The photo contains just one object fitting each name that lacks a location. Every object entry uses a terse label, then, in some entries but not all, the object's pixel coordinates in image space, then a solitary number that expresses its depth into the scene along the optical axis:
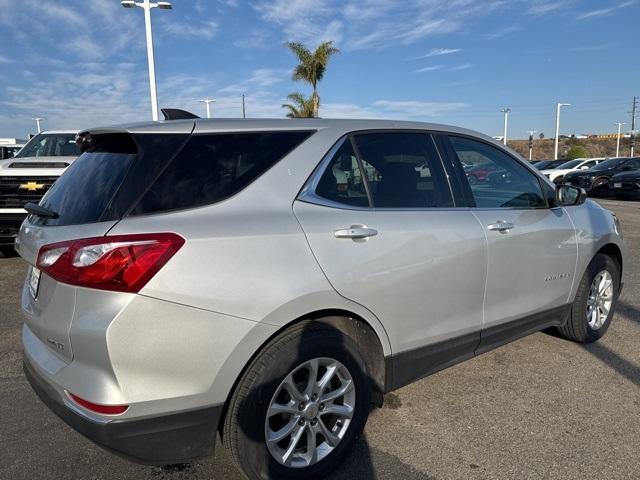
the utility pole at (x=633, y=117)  83.40
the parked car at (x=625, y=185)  18.22
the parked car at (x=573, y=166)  23.84
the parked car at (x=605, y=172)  20.30
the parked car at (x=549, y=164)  29.97
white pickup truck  7.34
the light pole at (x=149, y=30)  17.17
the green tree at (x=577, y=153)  54.62
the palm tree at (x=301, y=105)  30.09
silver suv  1.98
